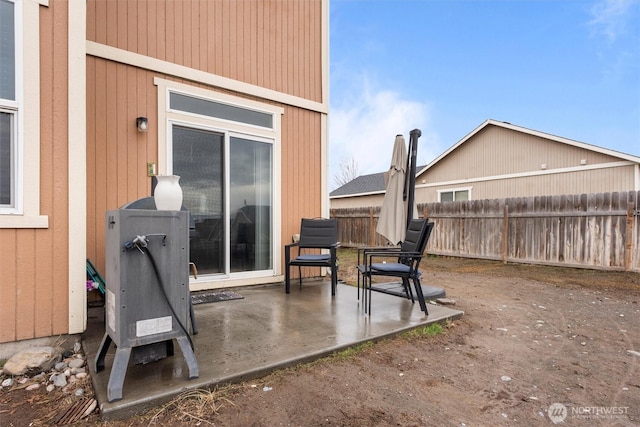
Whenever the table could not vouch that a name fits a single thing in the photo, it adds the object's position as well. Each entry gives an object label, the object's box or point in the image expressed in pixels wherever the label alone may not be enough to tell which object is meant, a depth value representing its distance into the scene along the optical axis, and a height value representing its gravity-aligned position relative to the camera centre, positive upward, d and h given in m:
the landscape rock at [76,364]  2.27 -1.04
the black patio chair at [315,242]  4.27 -0.43
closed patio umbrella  4.42 +0.11
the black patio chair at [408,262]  3.42 -0.56
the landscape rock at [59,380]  2.07 -1.06
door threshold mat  3.78 -1.00
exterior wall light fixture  3.68 +0.94
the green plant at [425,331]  2.96 -1.08
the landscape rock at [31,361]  2.16 -1.00
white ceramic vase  2.11 +0.10
